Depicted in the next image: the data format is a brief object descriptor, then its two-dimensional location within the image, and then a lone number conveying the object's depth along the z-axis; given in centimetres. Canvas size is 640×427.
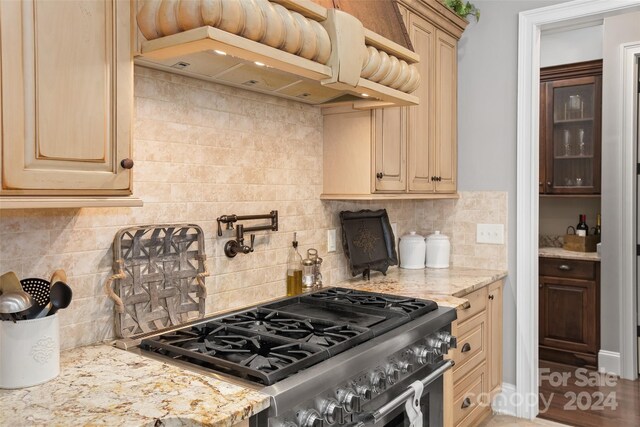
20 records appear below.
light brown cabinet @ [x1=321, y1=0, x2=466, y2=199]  258
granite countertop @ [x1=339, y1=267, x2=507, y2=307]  250
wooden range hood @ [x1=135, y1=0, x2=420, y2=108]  146
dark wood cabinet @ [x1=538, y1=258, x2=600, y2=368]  405
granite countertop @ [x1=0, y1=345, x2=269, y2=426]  112
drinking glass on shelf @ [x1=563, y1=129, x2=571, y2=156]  437
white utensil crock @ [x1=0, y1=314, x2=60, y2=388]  127
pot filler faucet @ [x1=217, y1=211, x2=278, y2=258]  213
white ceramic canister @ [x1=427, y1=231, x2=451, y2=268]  331
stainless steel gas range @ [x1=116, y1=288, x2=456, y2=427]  140
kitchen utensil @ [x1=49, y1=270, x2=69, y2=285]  142
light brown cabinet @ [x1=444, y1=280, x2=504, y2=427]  256
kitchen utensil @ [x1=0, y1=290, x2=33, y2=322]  125
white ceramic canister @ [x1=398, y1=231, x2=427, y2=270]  327
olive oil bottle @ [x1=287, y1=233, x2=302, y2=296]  247
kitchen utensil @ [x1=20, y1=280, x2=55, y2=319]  142
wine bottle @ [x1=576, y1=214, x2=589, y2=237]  432
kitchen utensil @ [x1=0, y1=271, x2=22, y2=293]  131
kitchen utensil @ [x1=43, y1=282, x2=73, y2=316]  133
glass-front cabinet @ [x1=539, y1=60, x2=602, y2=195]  422
